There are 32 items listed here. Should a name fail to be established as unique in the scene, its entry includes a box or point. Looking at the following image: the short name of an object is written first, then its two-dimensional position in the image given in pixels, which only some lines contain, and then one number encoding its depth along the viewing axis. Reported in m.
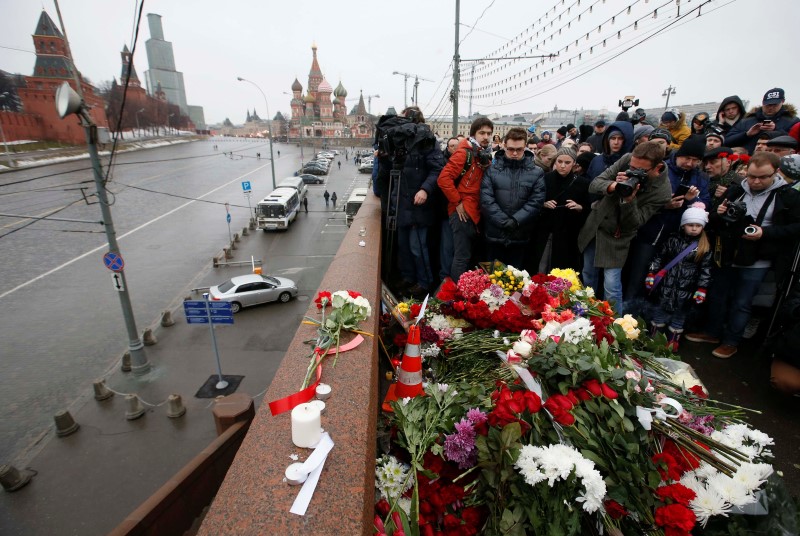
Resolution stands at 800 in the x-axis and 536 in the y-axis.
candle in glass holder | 1.48
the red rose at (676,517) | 1.46
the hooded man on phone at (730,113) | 6.41
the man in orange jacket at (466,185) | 4.45
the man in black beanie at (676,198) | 4.04
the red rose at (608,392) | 1.78
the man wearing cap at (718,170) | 4.38
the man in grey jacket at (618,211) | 3.67
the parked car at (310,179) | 48.57
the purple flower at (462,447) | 1.73
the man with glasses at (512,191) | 4.16
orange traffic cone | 2.22
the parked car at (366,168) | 59.87
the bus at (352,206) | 25.20
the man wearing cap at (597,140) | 6.94
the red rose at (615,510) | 1.55
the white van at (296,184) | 32.75
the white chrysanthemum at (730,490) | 1.59
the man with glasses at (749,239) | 3.63
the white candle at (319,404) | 1.55
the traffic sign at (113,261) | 9.47
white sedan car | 14.36
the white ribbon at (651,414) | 1.73
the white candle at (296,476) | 1.34
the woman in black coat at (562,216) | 4.66
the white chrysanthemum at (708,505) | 1.59
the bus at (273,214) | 25.73
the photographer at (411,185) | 4.66
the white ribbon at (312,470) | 1.27
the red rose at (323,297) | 2.67
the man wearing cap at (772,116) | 5.60
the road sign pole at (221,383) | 10.01
